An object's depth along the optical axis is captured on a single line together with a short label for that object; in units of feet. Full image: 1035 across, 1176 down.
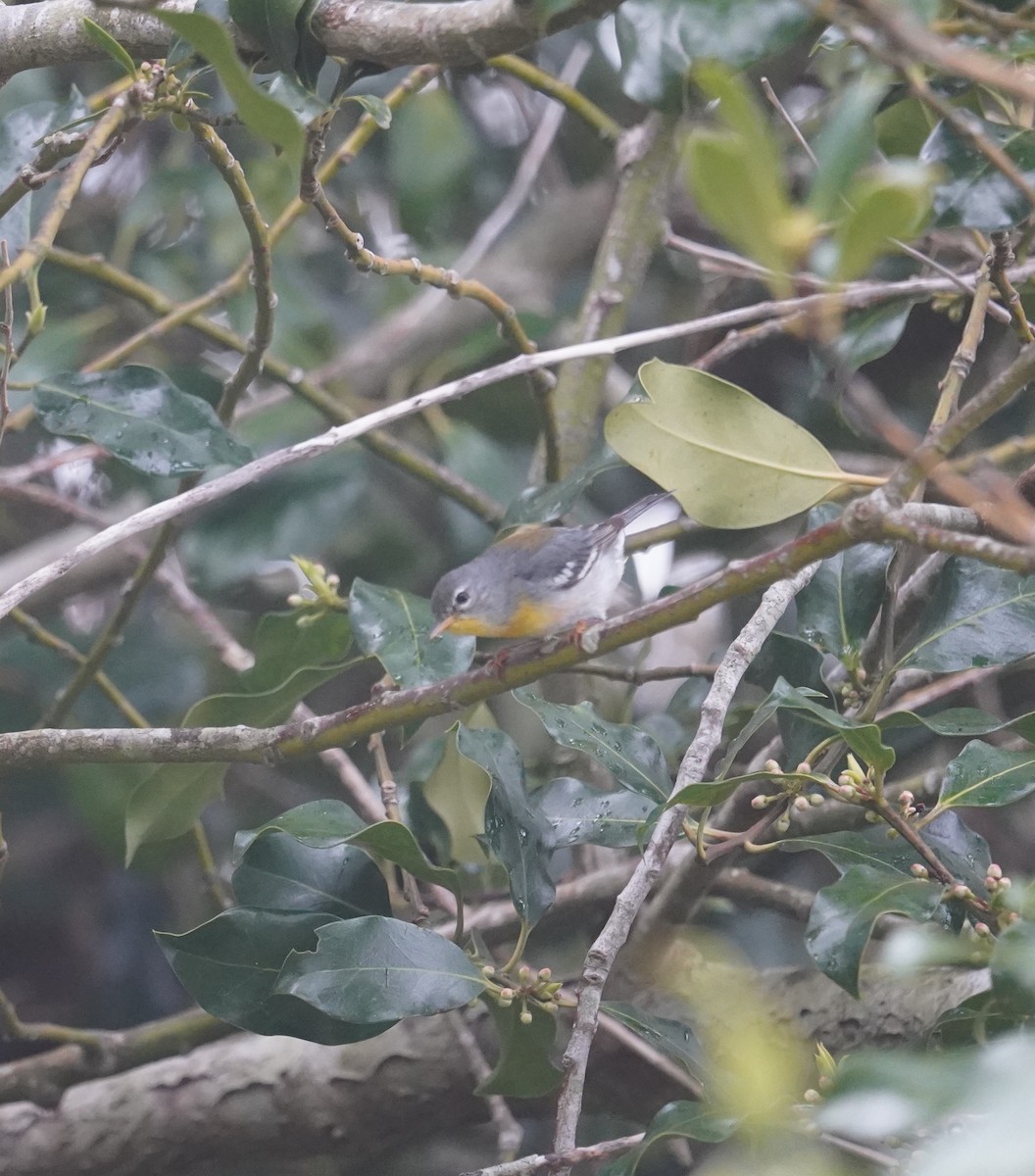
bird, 28.19
